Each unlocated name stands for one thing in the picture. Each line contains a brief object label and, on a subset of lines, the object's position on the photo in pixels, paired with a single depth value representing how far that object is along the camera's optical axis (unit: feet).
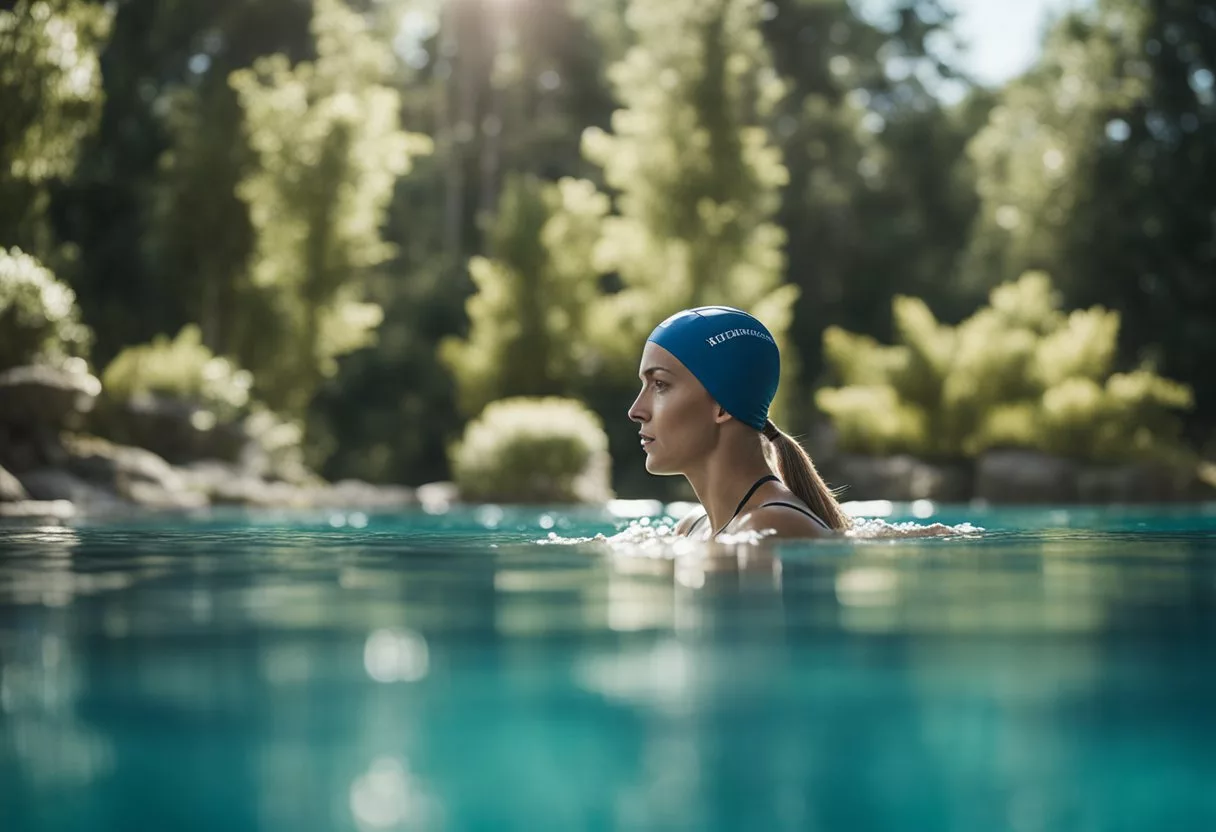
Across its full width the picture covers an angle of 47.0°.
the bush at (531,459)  64.39
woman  18.30
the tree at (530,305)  83.56
